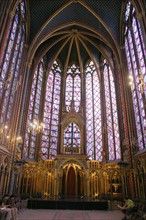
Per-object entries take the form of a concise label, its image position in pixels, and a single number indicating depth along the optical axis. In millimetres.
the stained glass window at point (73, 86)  26636
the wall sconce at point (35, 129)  21731
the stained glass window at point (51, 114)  22844
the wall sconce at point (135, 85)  16552
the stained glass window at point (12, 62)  14695
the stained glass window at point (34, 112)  20938
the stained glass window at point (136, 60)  15238
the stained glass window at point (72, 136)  22281
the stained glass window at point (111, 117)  20753
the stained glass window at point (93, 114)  22812
